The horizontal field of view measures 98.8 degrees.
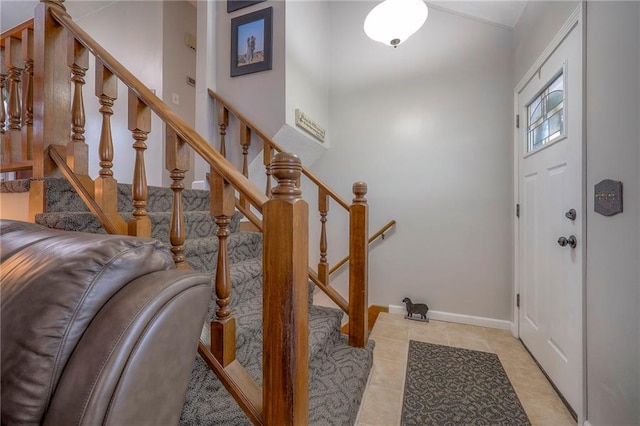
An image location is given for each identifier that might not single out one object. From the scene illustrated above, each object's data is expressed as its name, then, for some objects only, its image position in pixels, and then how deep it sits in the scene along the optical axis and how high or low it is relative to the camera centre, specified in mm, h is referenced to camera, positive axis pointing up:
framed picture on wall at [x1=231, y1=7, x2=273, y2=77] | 2148 +1376
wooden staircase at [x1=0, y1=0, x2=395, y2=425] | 805 +89
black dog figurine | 2505 -875
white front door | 1437 +2
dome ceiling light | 1793 +1312
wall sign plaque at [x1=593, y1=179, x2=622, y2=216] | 1121 +75
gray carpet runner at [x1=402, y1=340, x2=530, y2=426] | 1418 -1037
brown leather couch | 491 -233
